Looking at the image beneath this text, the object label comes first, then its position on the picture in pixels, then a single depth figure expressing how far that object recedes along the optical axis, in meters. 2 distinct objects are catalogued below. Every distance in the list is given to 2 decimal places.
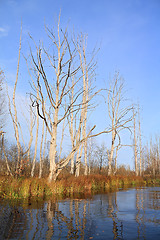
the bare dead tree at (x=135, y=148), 28.38
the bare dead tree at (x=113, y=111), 20.64
